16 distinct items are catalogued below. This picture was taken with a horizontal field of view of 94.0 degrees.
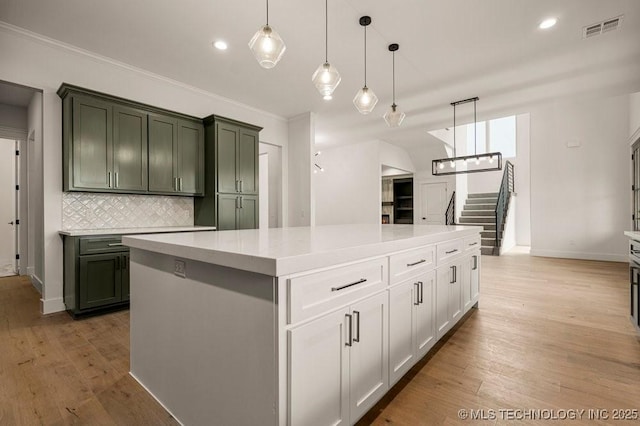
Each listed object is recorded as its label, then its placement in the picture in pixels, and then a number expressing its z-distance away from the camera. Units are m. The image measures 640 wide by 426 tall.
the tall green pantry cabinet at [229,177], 4.08
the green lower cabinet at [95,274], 2.90
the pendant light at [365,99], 2.77
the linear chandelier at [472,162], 4.71
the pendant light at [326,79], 2.33
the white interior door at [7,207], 5.17
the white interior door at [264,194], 6.57
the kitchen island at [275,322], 1.01
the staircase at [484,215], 7.27
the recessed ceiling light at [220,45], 3.17
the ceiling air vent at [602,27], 2.87
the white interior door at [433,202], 9.04
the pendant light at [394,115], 3.26
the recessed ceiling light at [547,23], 2.86
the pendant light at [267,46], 1.94
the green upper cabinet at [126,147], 3.05
